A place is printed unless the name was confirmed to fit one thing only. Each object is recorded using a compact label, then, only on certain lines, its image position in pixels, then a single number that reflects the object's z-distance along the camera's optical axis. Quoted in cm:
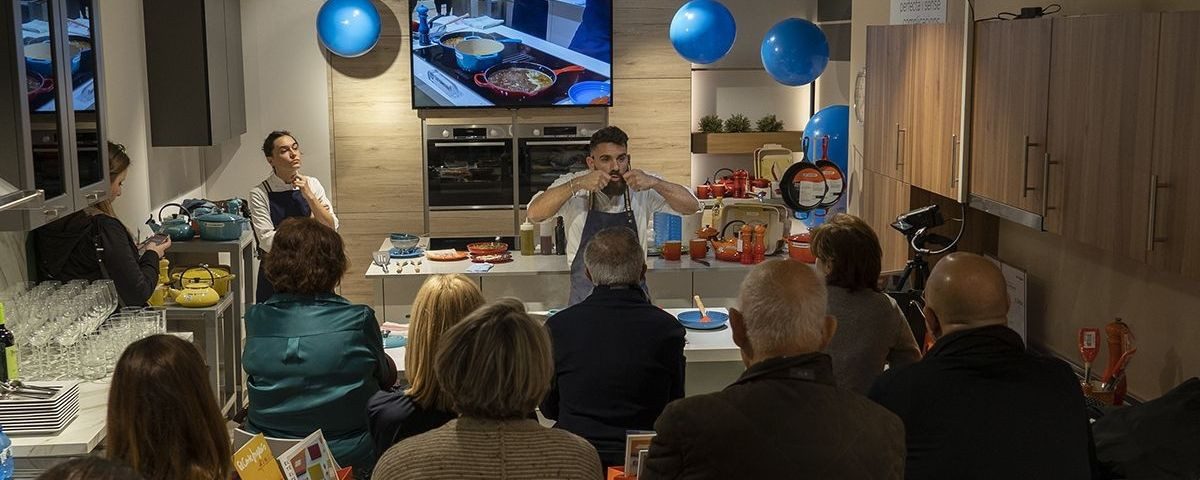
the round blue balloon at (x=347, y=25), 761
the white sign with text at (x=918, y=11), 485
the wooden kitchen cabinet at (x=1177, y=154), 278
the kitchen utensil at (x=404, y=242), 627
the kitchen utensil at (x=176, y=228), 602
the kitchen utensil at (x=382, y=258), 600
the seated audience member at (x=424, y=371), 297
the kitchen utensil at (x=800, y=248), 591
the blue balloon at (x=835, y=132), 690
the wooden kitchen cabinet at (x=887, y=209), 502
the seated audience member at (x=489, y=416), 224
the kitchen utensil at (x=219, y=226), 605
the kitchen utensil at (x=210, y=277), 568
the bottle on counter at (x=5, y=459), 288
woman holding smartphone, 473
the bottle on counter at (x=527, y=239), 627
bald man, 252
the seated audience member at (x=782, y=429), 217
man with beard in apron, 525
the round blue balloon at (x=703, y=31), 705
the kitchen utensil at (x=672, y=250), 612
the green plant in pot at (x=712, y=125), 866
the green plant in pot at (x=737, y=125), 864
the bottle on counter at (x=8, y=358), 356
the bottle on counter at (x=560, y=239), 616
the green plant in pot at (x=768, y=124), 868
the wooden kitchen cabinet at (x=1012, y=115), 361
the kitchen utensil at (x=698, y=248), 616
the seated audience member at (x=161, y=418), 235
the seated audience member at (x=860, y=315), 344
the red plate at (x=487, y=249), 627
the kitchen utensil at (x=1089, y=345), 375
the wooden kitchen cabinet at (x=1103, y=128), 301
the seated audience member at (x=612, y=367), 319
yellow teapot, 562
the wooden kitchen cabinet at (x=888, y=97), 489
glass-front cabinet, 323
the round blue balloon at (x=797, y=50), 698
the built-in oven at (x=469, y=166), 831
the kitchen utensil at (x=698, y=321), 457
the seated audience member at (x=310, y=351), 339
